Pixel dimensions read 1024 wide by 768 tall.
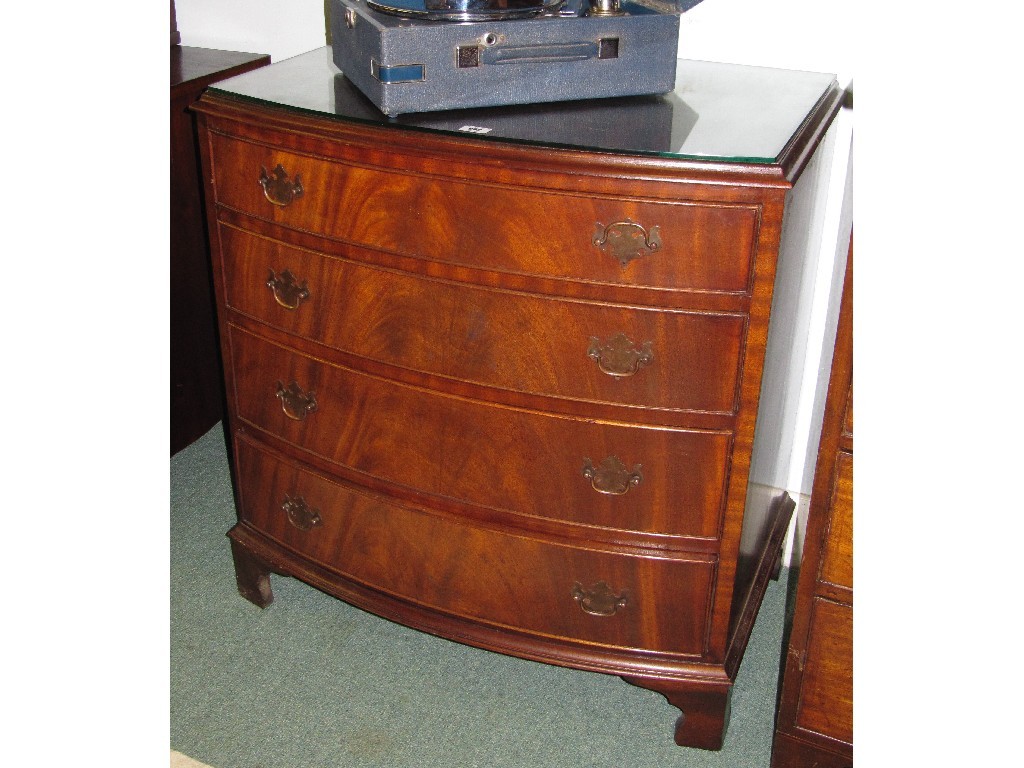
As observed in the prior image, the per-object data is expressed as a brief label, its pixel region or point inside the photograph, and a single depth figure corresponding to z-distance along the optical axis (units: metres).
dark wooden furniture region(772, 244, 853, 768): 1.17
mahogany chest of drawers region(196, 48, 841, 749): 1.17
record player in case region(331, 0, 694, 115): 1.25
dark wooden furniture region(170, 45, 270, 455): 1.92
